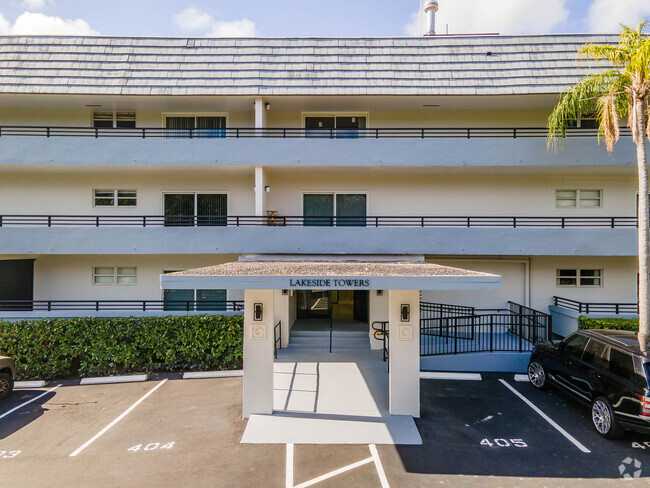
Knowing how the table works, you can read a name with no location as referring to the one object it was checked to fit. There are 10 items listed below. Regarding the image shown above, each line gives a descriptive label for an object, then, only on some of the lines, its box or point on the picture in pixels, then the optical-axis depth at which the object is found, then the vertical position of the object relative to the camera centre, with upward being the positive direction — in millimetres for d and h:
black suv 6119 -2647
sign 6570 -669
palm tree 8953 +4294
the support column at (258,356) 7332 -2378
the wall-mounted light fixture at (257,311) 7281 -1374
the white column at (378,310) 11812 -2174
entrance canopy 6457 -629
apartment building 11680 +3037
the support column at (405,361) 7465 -2520
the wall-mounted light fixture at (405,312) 7445 -1407
